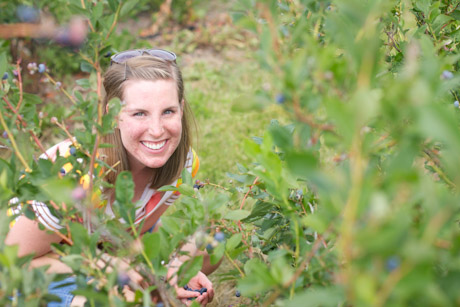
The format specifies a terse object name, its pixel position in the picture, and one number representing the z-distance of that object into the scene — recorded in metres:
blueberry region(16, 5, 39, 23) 3.17
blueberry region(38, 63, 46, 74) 1.39
